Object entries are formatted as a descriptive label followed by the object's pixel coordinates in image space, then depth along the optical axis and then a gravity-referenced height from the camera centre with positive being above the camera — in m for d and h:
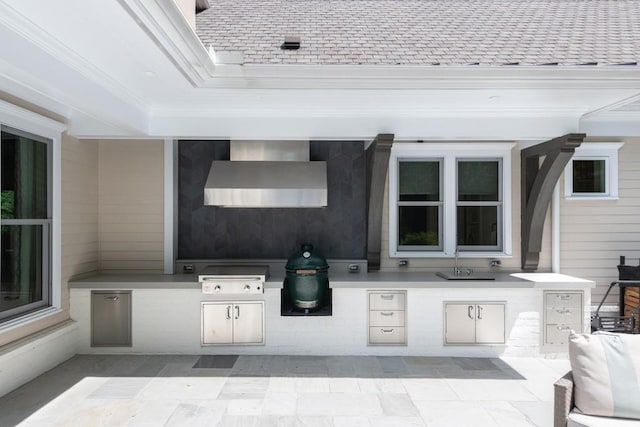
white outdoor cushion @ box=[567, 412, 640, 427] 2.36 -1.14
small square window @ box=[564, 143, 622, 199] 5.70 +0.52
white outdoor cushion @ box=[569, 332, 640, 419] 2.41 -0.92
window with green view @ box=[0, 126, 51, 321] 4.12 -0.08
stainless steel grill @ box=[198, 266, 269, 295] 4.91 -0.79
